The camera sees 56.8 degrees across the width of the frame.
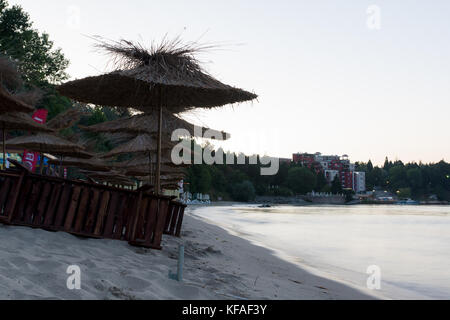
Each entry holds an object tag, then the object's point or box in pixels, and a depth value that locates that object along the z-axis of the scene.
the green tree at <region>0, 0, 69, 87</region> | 26.30
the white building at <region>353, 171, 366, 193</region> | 191.52
